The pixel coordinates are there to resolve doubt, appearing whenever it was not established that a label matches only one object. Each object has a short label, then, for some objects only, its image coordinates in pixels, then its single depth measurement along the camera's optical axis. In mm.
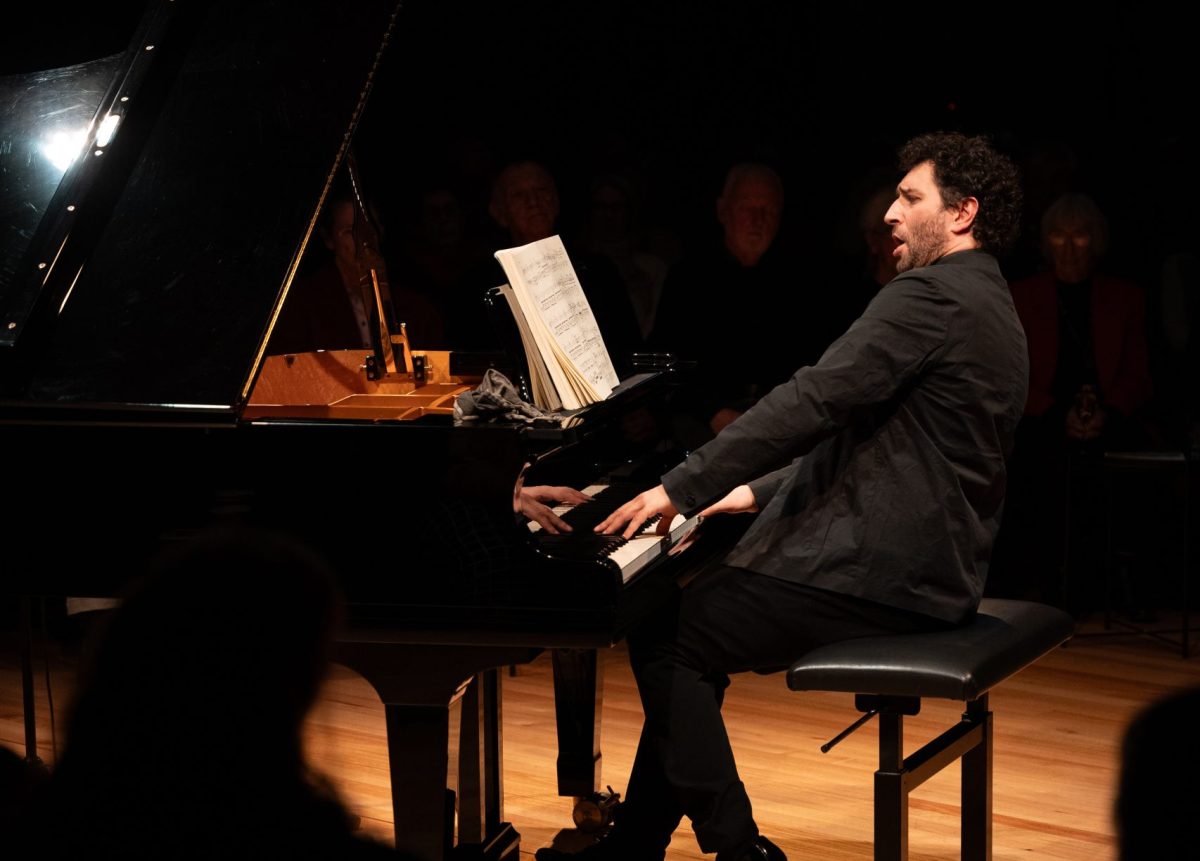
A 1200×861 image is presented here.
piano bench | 4820
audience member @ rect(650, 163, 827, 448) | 9227
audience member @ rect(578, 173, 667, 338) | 11398
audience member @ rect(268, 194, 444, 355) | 8547
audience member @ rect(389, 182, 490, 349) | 10734
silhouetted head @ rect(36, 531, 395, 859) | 2033
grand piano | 4687
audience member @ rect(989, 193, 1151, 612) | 9906
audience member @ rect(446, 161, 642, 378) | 8773
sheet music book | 5277
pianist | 5109
